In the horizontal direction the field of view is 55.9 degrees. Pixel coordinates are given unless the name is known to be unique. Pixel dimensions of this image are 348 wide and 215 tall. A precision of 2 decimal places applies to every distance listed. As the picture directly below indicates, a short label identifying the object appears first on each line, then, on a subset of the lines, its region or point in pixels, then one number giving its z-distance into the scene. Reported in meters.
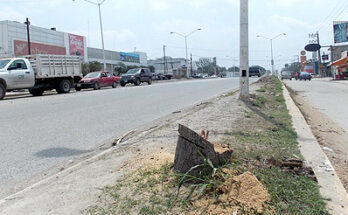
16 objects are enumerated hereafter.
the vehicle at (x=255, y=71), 56.09
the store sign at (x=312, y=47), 62.67
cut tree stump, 3.29
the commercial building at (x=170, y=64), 108.88
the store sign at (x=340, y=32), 62.16
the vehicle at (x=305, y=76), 48.62
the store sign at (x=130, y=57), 76.30
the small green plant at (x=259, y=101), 10.72
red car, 24.91
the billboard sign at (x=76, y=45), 57.72
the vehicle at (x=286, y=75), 53.19
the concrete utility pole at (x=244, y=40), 11.05
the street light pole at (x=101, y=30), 38.20
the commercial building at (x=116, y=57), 65.00
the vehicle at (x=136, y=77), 31.22
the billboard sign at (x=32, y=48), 45.28
